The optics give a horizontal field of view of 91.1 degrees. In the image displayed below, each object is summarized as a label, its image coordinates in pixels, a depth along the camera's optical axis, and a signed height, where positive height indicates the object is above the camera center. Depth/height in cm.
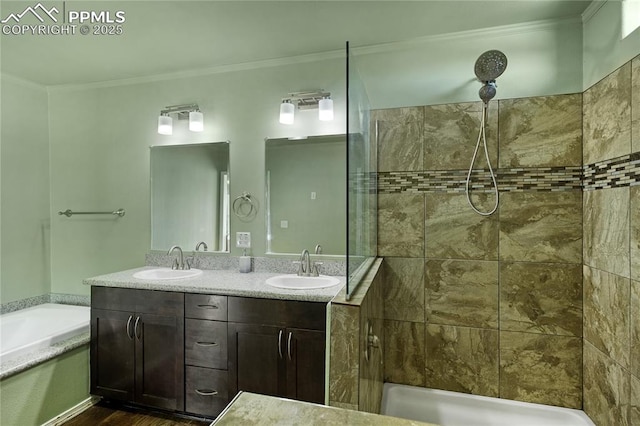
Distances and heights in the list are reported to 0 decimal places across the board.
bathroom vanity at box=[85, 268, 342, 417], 182 -84
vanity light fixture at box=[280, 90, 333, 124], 238 +81
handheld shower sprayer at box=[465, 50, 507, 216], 188 +78
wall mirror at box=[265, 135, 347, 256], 239 +12
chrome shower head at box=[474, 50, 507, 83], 188 +87
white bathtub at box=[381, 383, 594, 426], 190 -128
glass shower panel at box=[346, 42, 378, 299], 133 +13
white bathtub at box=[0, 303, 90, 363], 222 -92
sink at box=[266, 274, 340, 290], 221 -52
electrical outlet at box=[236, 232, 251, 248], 257 -26
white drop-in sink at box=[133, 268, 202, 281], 245 -51
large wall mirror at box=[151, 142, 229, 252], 264 +11
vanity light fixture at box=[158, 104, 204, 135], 265 +79
